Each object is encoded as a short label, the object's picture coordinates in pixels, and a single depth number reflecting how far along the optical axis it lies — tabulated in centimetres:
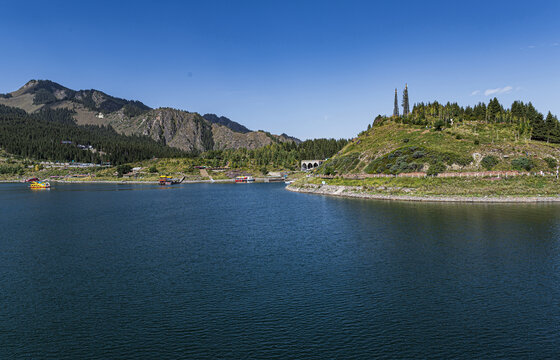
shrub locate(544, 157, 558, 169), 10962
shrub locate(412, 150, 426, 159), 12488
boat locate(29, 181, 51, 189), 17891
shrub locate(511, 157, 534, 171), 10899
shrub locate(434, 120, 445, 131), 15175
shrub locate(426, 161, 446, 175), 11369
